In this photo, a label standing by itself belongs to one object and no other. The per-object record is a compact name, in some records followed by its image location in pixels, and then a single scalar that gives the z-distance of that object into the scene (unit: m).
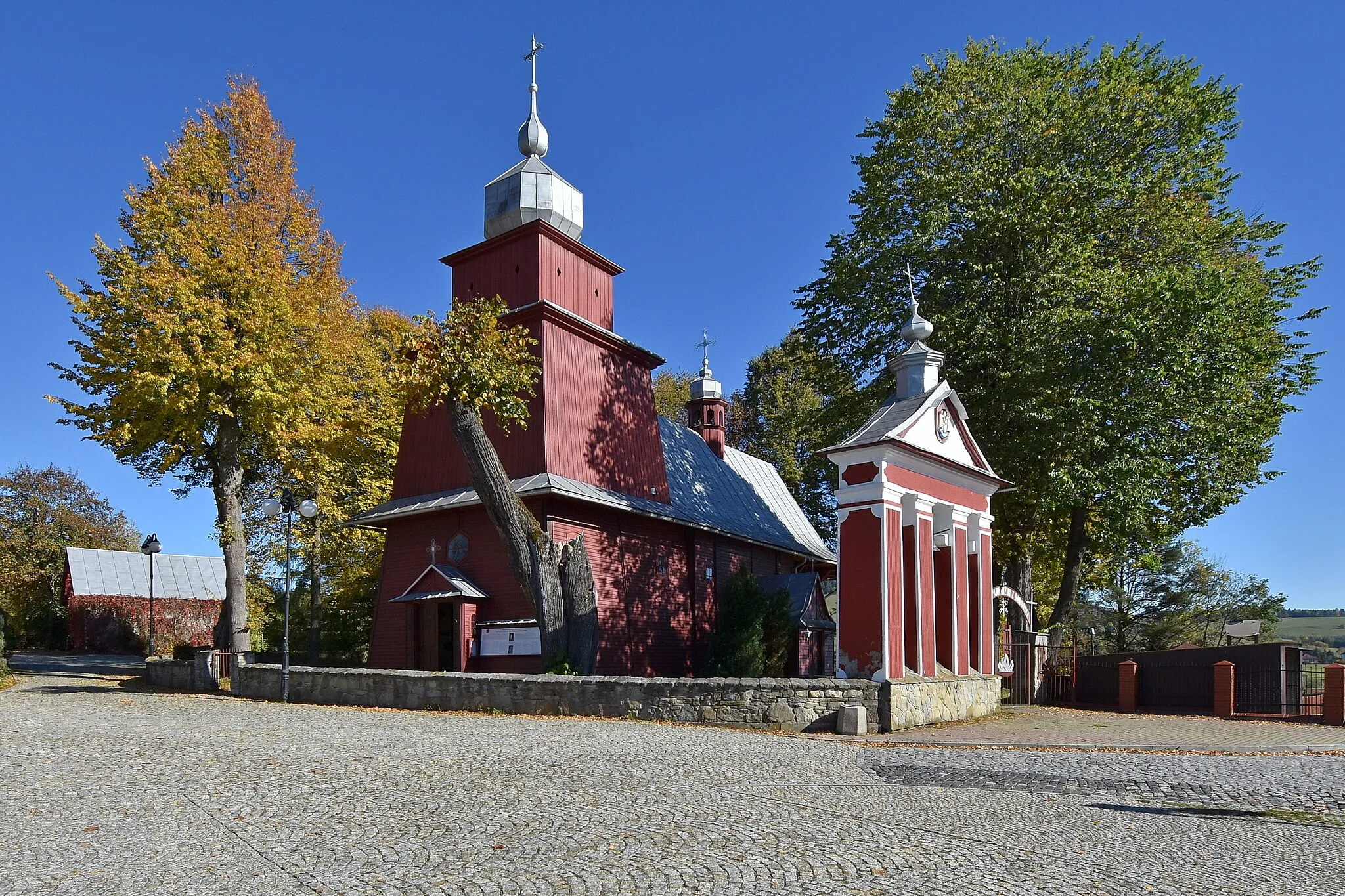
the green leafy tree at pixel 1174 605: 42.97
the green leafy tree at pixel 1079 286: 20.95
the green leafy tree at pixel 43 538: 44.25
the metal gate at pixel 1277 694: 20.27
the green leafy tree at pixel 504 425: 17.12
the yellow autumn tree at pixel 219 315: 21.12
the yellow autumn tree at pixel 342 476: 24.38
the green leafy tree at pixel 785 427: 41.28
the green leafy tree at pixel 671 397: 49.12
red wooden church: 21.23
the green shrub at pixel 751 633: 23.42
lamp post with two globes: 17.33
